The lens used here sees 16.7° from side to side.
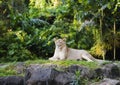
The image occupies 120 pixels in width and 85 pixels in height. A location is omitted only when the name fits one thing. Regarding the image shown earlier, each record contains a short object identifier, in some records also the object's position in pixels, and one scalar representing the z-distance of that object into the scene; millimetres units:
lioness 10995
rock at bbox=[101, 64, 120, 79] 9257
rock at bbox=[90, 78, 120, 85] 7982
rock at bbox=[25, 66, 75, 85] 8193
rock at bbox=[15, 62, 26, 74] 9807
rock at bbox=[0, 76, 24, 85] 8596
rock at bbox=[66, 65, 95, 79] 9004
